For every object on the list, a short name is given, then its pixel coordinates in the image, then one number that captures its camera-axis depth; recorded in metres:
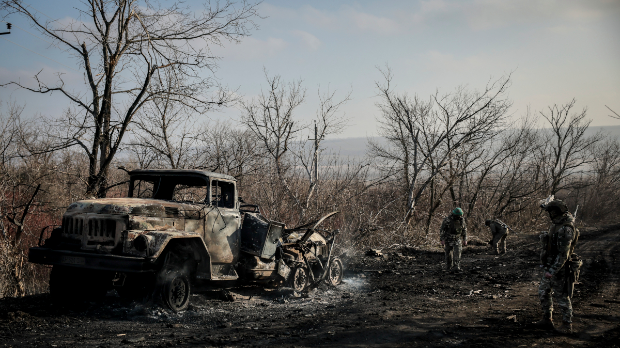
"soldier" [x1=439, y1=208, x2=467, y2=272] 11.91
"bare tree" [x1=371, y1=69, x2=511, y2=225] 19.62
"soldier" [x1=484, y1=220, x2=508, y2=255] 16.56
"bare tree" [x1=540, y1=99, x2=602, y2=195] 34.81
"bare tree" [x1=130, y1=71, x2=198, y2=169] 14.36
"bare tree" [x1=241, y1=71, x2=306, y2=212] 16.58
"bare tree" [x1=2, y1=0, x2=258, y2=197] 10.60
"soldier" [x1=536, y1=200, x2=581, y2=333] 5.93
